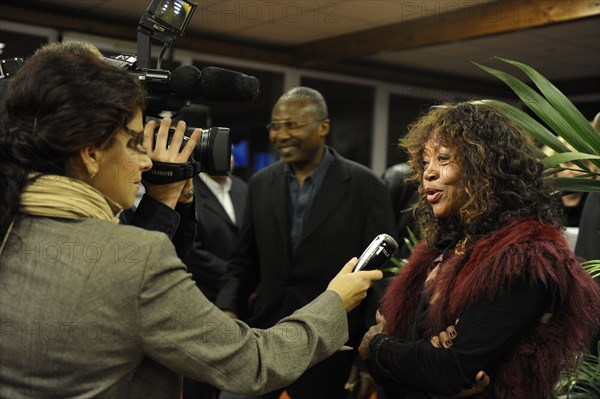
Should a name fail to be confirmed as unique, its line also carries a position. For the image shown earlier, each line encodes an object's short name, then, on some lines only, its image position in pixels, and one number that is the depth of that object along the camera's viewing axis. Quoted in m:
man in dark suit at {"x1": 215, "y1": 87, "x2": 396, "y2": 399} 2.54
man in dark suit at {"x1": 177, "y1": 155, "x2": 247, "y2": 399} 3.12
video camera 1.40
